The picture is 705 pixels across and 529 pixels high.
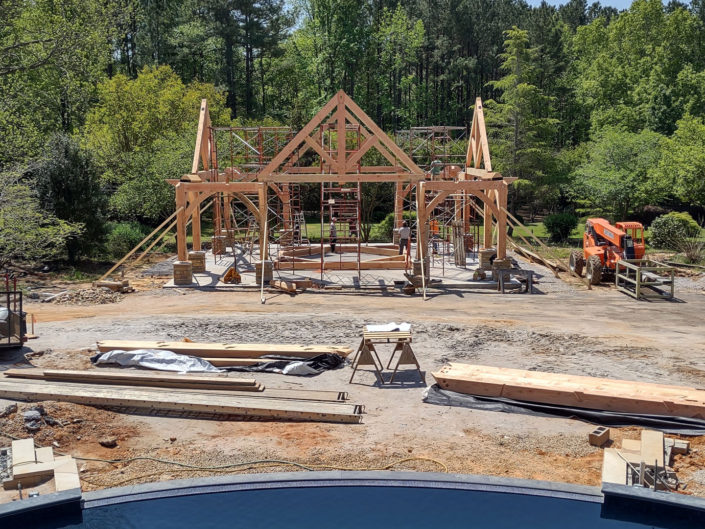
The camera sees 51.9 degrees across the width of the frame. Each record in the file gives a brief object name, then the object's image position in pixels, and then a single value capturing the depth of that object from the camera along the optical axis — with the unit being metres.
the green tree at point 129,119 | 35.47
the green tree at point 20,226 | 21.06
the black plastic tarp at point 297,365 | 13.40
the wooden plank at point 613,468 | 8.79
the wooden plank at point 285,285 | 22.06
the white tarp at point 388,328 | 13.43
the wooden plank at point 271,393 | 11.76
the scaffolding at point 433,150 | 29.88
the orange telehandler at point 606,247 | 23.31
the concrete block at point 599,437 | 10.05
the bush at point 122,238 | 30.50
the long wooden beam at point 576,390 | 10.87
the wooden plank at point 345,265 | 25.94
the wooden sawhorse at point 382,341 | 12.94
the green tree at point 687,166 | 33.44
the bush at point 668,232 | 31.86
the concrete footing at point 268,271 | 22.89
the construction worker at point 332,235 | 30.11
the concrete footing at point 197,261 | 25.47
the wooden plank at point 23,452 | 9.14
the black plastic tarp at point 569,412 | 10.61
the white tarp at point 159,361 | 13.39
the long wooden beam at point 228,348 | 13.94
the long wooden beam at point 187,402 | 11.02
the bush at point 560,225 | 35.75
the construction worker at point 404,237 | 26.70
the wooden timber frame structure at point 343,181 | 23.59
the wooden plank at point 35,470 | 8.79
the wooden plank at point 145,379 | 12.12
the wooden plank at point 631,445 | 9.66
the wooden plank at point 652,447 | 9.17
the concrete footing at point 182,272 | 23.30
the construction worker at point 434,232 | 29.88
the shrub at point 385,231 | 36.30
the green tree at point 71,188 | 27.00
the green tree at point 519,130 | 42.31
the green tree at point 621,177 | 35.25
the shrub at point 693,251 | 27.62
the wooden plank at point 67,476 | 8.65
